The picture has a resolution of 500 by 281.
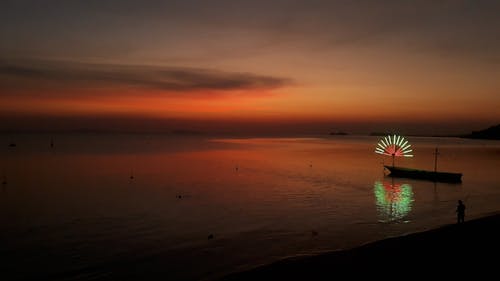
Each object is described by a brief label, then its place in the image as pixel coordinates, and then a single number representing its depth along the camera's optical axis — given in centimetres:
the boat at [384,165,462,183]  4984
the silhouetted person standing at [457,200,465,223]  2234
